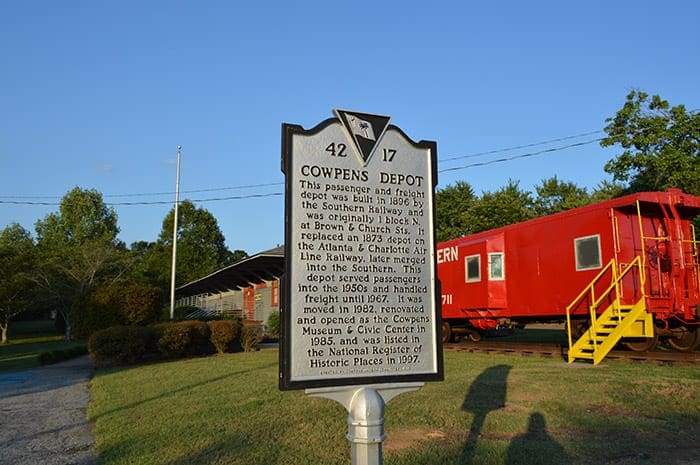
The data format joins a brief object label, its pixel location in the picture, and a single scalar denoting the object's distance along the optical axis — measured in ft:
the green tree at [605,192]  140.19
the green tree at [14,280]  126.21
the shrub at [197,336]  61.77
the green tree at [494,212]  134.21
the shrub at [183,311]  118.86
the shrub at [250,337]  66.18
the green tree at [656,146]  65.62
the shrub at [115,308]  66.18
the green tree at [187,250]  213.66
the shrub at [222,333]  62.85
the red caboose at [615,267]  42.75
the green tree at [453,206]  150.51
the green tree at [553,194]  159.74
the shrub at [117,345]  54.34
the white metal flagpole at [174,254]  100.21
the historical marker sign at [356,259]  11.39
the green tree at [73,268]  136.77
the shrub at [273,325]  84.06
